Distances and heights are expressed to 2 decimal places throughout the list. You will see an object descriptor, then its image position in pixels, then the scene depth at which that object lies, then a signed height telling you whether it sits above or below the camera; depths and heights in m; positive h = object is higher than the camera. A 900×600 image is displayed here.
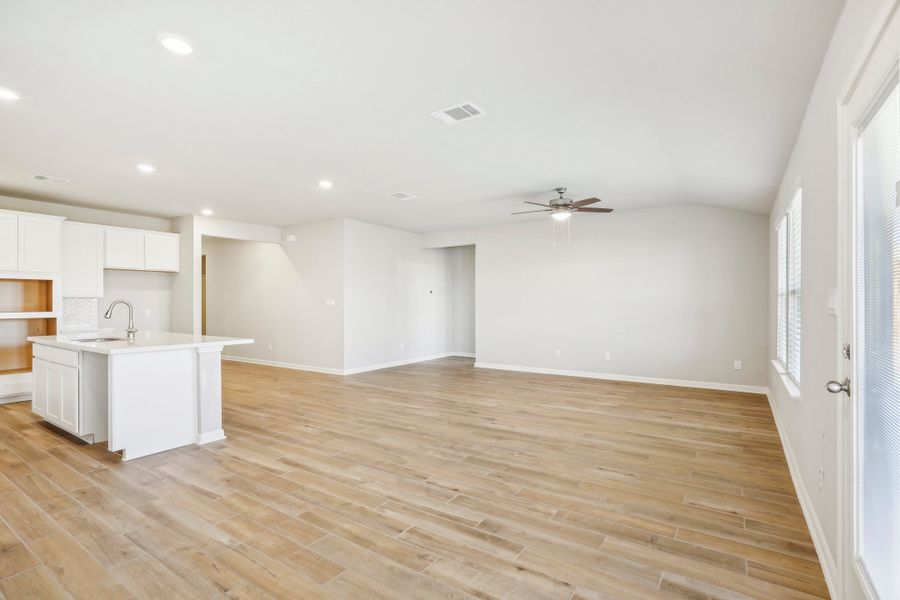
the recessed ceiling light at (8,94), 2.92 +1.40
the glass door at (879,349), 1.27 -0.16
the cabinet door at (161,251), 6.92 +0.78
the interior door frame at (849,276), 1.46 +0.09
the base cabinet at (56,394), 3.87 -0.90
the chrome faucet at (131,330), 4.30 -0.30
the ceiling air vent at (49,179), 4.99 +1.40
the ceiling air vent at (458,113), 3.15 +1.39
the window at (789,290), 3.40 +0.08
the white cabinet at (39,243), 5.50 +0.72
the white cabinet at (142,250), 6.53 +0.78
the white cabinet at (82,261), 6.06 +0.55
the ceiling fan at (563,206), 5.30 +1.14
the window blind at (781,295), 4.22 +0.04
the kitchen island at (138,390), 3.50 -0.79
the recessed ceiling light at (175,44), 2.31 +1.39
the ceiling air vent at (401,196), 5.79 +1.40
